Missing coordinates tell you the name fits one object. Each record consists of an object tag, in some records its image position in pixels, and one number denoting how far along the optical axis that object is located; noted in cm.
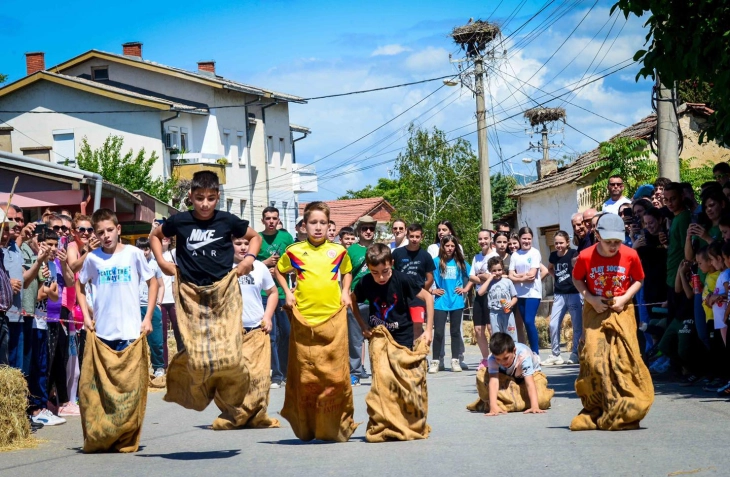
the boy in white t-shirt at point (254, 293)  1283
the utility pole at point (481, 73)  3400
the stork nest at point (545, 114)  6731
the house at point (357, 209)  9001
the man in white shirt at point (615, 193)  1717
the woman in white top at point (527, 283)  1636
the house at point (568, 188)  3111
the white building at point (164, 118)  5491
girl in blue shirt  1698
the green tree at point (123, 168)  4947
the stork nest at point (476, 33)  3628
